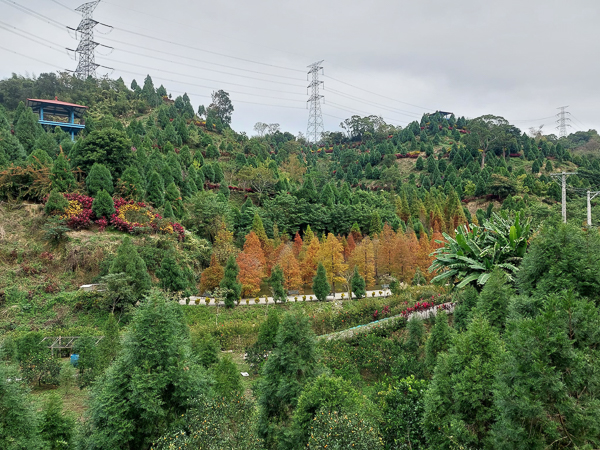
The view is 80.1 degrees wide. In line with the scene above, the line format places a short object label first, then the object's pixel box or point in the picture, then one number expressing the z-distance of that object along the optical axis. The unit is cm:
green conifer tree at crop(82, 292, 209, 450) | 584
